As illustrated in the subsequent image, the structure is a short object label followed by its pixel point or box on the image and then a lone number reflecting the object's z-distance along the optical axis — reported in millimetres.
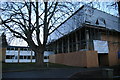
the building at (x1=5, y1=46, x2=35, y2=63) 40253
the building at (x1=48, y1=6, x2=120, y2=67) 17169
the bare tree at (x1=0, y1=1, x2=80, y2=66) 12875
